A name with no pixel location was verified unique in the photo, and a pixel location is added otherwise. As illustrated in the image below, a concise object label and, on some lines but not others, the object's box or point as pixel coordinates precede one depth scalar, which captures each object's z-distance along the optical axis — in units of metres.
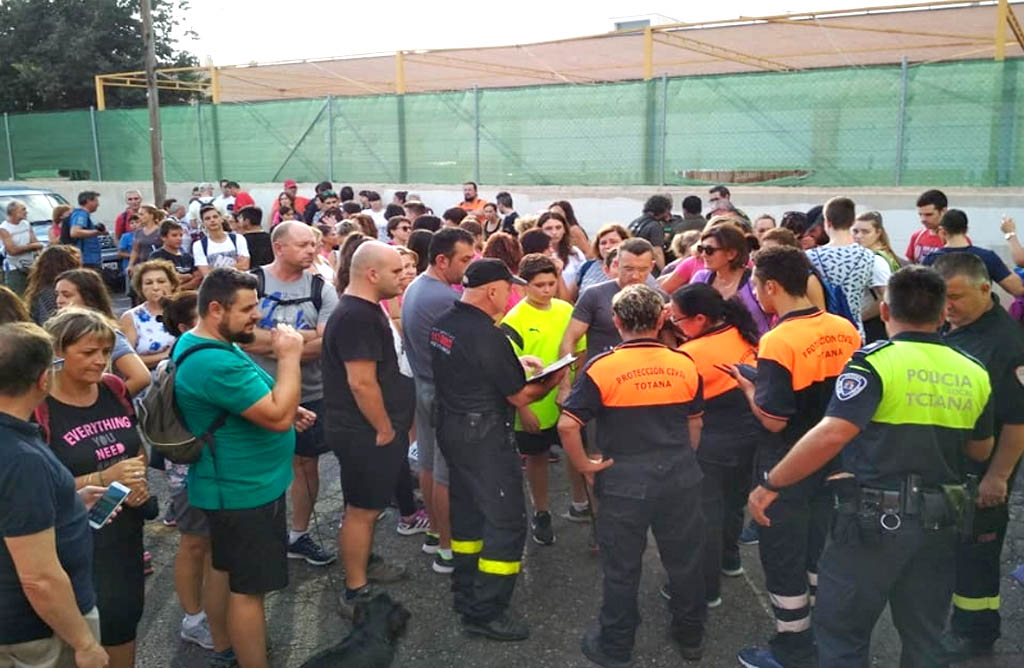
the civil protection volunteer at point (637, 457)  3.64
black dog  3.35
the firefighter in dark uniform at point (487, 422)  4.01
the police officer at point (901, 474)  2.91
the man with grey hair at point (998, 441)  3.42
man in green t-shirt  3.23
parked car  13.77
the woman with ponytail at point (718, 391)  4.01
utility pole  15.16
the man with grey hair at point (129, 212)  11.76
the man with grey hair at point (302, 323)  4.88
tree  24.69
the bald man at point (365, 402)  4.04
